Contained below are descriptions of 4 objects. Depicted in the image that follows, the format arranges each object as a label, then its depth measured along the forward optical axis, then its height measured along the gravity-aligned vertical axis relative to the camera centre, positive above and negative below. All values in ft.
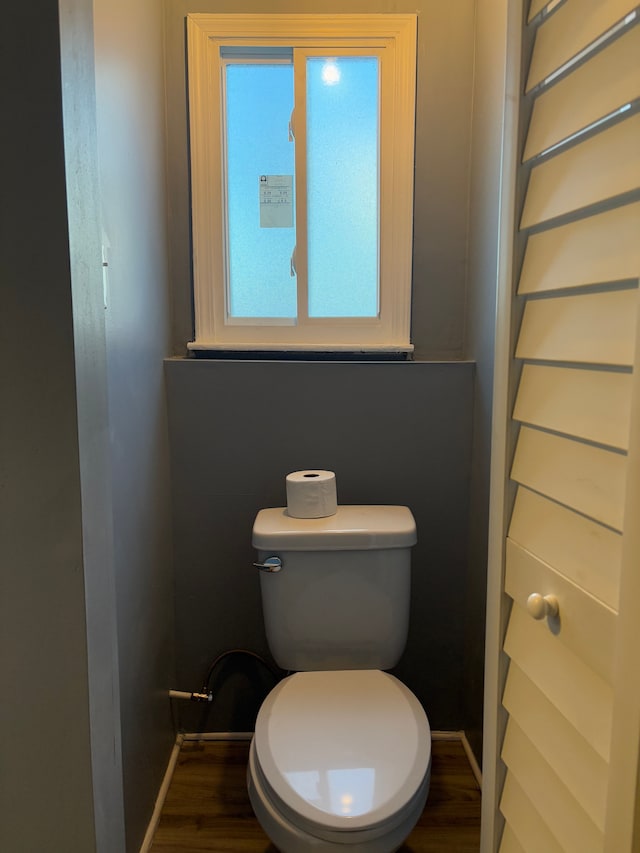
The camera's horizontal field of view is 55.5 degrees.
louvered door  1.84 -0.30
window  5.59 +1.57
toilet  3.51 -2.54
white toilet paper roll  5.06 -1.25
